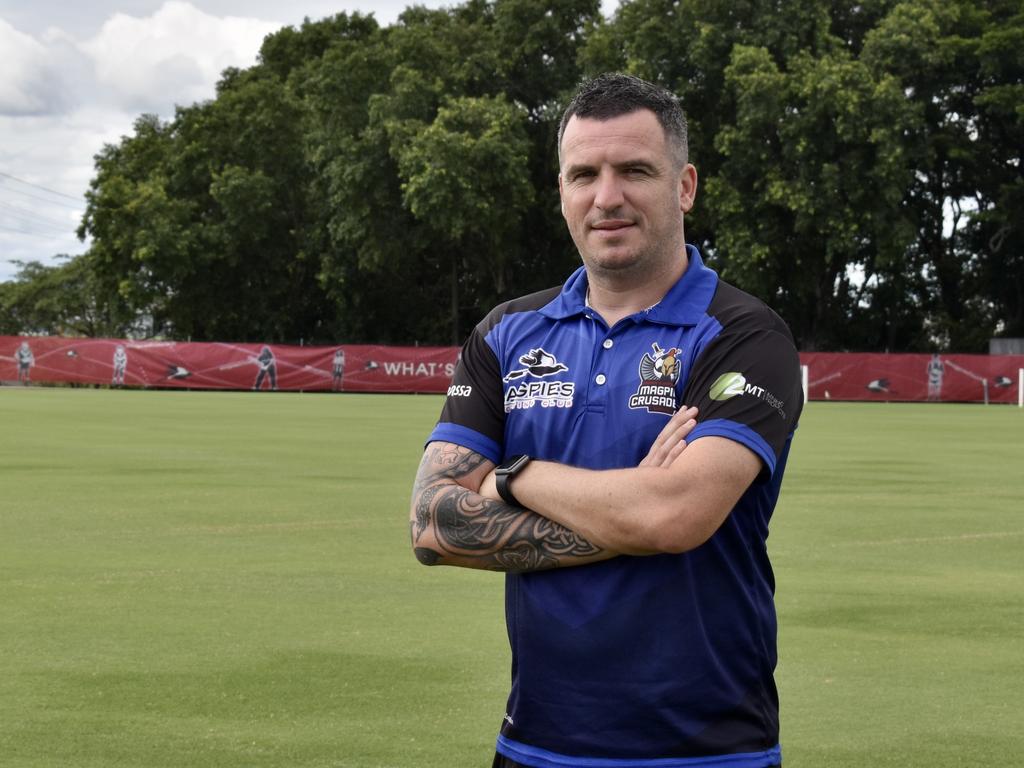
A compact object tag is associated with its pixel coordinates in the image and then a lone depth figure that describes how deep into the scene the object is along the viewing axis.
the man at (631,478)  3.25
